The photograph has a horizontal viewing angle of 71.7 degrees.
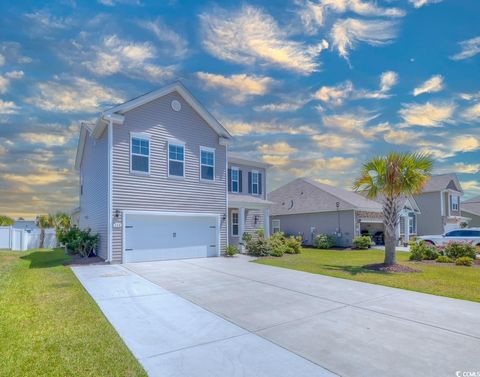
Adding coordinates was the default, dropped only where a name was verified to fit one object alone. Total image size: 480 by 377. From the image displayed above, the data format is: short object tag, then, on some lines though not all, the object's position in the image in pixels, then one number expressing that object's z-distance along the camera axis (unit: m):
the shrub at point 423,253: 16.75
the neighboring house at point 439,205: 34.03
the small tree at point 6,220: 41.97
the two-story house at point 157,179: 14.14
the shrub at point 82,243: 14.89
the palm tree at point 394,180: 13.70
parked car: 19.98
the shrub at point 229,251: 17.50
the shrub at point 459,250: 15.94
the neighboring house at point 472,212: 42.41
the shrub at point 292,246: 20.55
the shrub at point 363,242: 24.33
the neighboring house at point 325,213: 26.16
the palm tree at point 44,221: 31.41
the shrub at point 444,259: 15.79
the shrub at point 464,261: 14.86
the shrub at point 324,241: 25.62
